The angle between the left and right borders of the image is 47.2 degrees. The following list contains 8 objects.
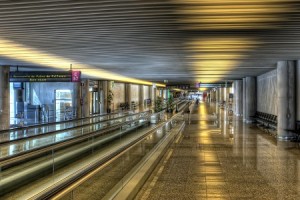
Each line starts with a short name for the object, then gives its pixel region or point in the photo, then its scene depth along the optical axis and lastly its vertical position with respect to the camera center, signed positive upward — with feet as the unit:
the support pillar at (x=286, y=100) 46.29 -0.61
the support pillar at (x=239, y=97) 103.31 -0.34
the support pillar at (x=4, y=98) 52.44 -0.03
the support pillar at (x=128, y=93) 151.84 +1.68
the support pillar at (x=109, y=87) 112.16 +3.27
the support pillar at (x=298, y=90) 46.75 +0.74
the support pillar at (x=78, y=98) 87.92 -0.22
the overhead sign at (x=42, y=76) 52.08 +3.27
